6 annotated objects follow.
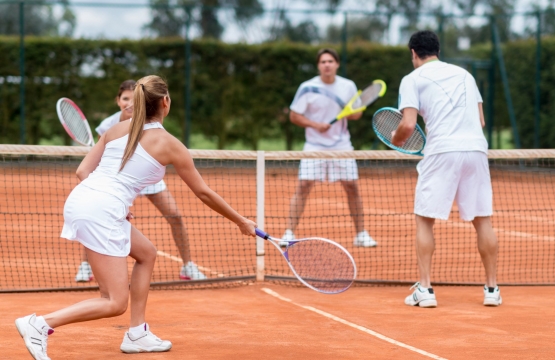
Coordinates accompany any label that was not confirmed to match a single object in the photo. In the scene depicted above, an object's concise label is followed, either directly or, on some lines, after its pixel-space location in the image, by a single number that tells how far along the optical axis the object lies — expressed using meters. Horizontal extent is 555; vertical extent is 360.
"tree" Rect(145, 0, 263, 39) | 32.93
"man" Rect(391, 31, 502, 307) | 9.47
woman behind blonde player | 10.92
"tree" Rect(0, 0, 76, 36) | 32.48
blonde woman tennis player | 6.80
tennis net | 11.19
